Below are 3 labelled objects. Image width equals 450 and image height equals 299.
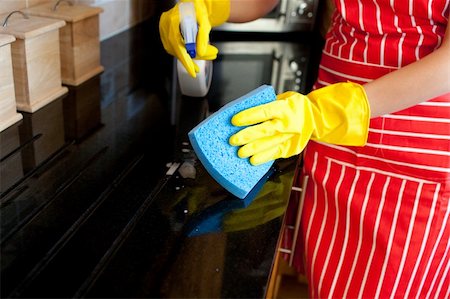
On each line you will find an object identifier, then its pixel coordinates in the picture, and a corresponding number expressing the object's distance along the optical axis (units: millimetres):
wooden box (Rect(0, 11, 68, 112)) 978
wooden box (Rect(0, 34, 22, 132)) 905
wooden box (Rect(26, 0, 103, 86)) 1128
